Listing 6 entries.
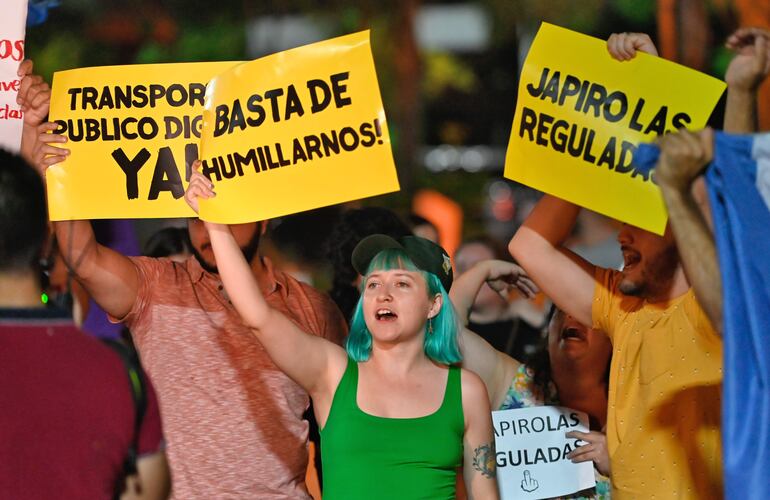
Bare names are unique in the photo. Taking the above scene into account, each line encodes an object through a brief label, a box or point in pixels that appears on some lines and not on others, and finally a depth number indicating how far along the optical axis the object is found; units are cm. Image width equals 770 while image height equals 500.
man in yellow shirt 748
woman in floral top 918
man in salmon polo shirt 807
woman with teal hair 754
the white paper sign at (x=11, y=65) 872
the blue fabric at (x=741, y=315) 639
